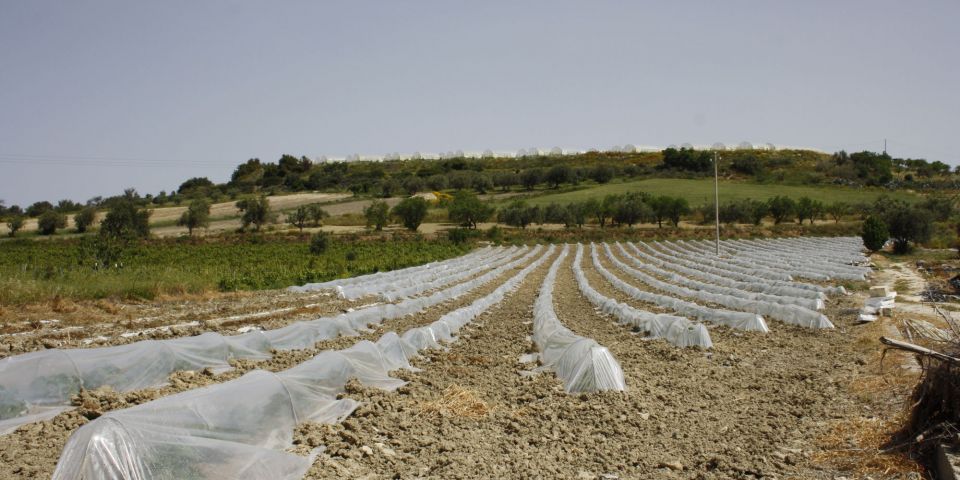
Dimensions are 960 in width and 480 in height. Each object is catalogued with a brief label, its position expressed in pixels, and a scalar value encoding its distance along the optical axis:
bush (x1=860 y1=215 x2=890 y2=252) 39.62
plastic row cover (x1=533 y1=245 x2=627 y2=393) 8.76
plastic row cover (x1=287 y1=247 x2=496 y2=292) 23.91
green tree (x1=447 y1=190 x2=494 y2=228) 65.56
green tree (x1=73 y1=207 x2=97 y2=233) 60.40
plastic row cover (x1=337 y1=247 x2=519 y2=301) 21.75
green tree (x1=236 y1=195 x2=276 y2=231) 59.86
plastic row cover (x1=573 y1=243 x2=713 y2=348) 12.51
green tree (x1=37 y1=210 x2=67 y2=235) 59.50
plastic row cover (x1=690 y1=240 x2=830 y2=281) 26.03
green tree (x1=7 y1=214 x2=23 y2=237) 59.41
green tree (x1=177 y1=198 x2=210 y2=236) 60.12
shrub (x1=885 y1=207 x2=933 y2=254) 39.81
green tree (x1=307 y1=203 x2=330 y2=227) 63.69
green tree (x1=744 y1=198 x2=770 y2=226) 65.31
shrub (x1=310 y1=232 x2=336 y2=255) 41.41
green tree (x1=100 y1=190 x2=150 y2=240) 42.15
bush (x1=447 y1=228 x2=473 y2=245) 54.18
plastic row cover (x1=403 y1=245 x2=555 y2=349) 11.85
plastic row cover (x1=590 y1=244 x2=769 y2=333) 14.29
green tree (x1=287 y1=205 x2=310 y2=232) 60.62
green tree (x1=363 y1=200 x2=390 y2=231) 62.00
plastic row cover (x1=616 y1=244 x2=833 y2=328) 14.69
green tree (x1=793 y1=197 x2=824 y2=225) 64.94
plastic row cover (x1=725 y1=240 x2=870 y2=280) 26.15
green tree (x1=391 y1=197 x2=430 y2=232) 61.53
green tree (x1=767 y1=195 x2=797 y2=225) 65.31
